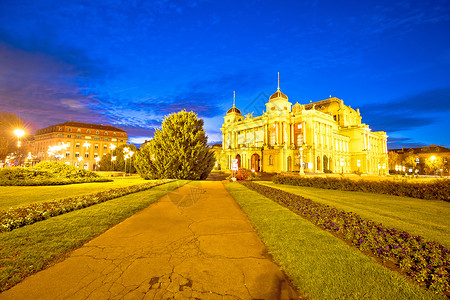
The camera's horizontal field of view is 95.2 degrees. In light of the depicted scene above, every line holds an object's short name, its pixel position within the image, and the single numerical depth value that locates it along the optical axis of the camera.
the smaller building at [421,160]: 77.12
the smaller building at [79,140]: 76.94
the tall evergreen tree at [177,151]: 27.81
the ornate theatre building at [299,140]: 56.78
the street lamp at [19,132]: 23.94
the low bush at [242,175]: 34.34
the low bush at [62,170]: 23.83
